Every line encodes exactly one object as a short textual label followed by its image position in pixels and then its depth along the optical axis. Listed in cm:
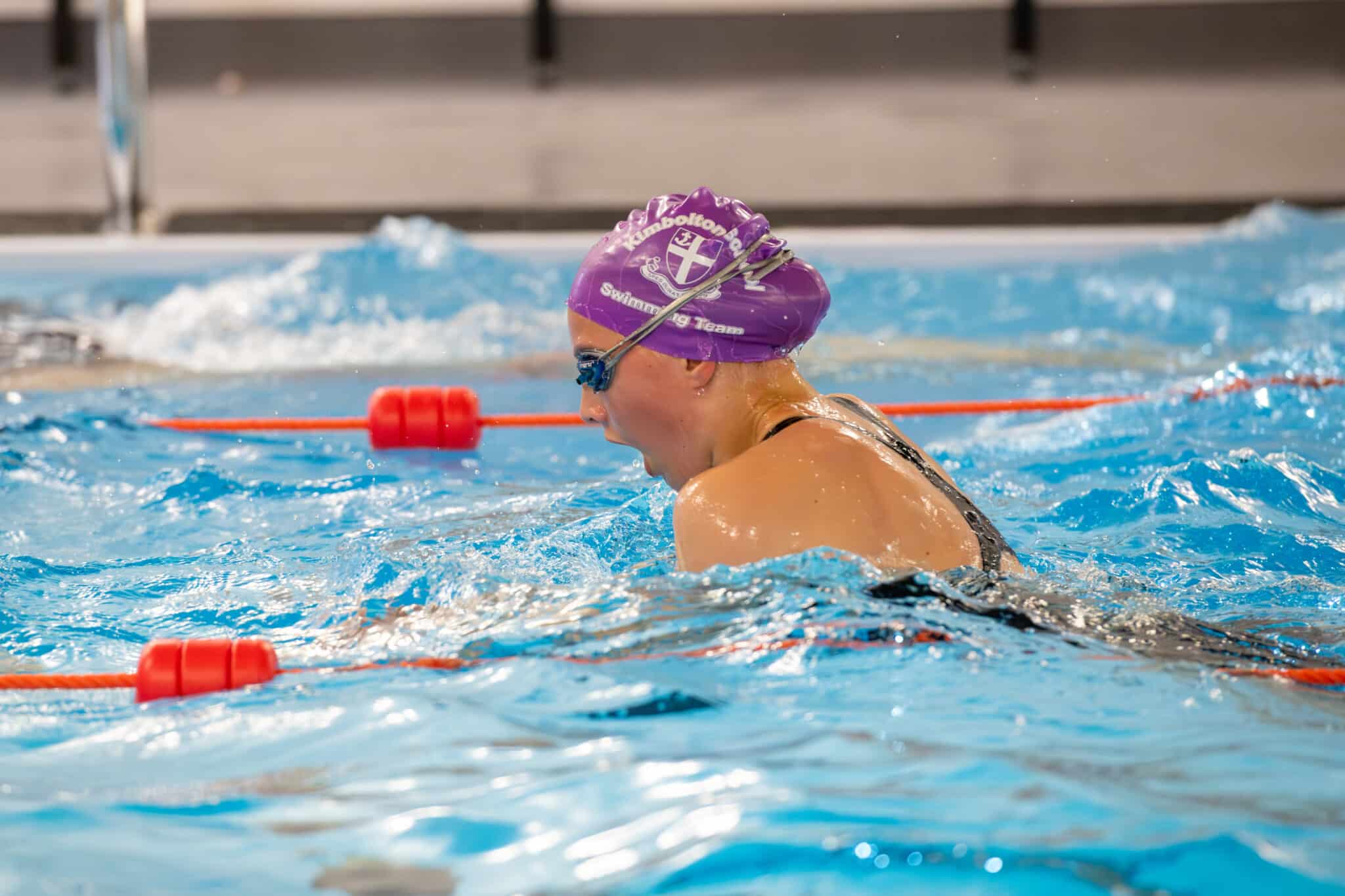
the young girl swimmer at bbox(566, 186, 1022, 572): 516
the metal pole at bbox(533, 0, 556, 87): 2427
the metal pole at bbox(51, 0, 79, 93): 2437
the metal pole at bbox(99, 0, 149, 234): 1628
